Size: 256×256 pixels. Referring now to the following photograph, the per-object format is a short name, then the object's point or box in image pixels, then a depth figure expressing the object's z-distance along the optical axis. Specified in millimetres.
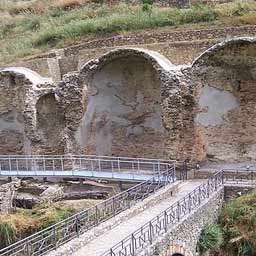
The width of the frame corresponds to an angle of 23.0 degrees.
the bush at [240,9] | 24955
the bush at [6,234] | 14234
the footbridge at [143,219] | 11703
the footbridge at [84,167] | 19500
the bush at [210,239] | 14047
